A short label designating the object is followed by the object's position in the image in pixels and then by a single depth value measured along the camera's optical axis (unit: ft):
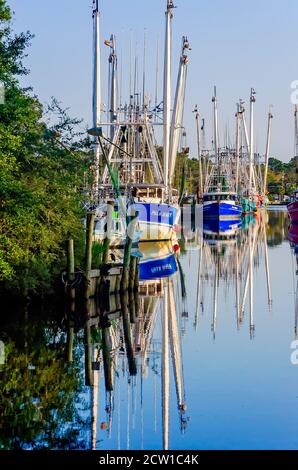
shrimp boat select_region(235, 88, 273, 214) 371.15
